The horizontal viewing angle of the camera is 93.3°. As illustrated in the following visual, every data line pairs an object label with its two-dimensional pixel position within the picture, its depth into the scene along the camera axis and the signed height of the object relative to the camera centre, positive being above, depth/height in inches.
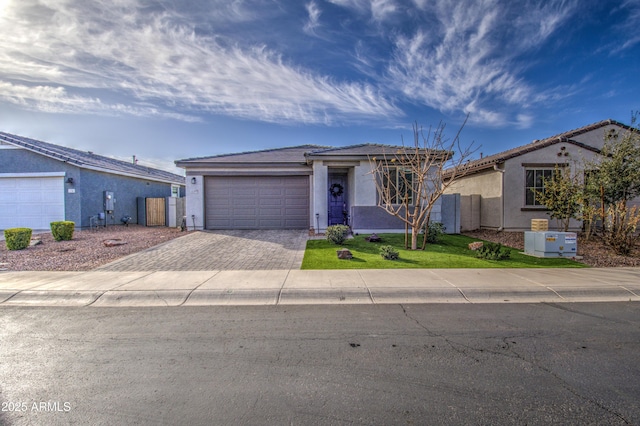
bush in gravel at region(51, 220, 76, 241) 481.7 -39.6
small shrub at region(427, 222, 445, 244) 450.5 -39.2
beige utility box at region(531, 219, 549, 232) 399.5 -24.0
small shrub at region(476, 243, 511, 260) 343.3 -52.9
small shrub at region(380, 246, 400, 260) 342.0 -53.6
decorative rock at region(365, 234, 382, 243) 447.2 -48.2
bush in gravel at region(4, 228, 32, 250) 407.5 -44.1
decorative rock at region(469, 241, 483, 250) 392.0 -50.7
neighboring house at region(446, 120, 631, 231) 543.2 +62.2
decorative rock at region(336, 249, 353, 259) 345.7 -55.0
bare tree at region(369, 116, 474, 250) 402.3 +61.9
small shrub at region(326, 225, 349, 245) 422.0 -38.5
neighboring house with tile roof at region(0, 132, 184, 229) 596.1 +38.7
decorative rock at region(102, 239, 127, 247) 442.0 -55.1
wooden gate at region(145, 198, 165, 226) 762.3 -10.7
